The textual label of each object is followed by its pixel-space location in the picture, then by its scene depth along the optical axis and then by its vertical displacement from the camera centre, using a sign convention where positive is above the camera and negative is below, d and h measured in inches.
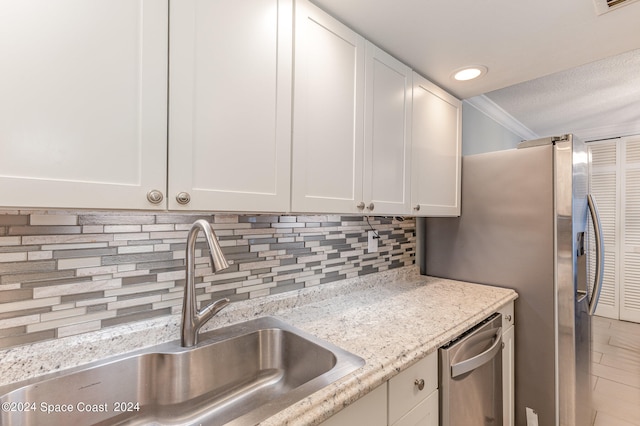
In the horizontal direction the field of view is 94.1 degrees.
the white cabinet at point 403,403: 31.9 -22.3
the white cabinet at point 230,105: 32.3 +13.4
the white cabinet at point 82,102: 24.6 +10.2
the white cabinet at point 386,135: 52.6 +15.4
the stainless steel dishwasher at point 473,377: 43.8 -26.5
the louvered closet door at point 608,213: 142.9 +2.5
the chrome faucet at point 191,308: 38.7 -12.6
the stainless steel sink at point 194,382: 30.3 -20.3
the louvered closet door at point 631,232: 137.6 -6.4
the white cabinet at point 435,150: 63.5 +15.4
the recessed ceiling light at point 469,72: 63.5 +31.7
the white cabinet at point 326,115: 42.7 +15.7
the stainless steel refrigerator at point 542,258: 62.9 -9.3
